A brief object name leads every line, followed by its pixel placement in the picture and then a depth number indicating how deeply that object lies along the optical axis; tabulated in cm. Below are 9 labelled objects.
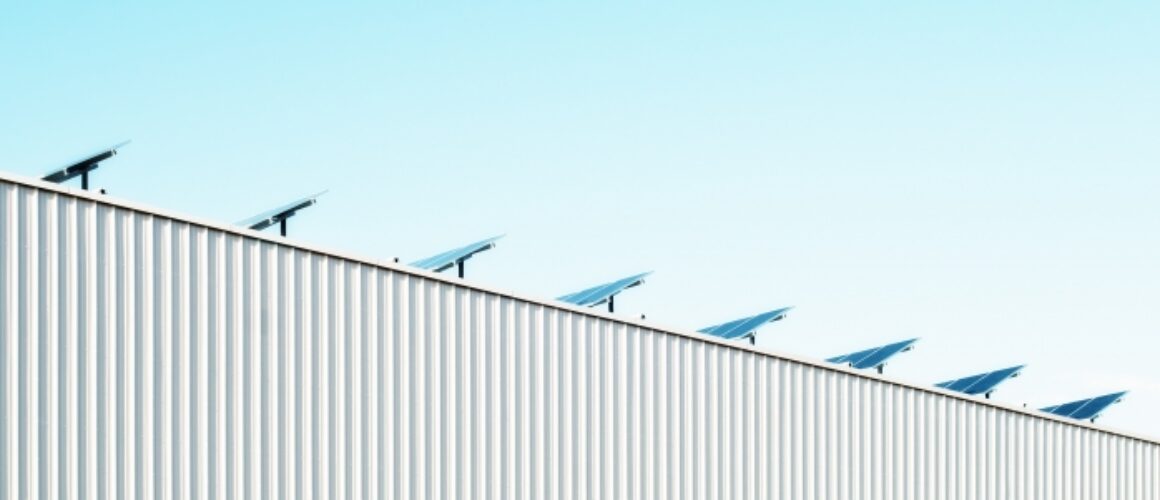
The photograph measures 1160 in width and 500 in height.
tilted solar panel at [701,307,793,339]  2495
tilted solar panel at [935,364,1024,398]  2759
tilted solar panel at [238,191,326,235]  2020
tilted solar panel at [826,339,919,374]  2645
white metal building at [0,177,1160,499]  1766
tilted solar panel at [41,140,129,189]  1844
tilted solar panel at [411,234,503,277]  2169
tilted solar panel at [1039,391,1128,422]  2905
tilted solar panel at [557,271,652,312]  2344
